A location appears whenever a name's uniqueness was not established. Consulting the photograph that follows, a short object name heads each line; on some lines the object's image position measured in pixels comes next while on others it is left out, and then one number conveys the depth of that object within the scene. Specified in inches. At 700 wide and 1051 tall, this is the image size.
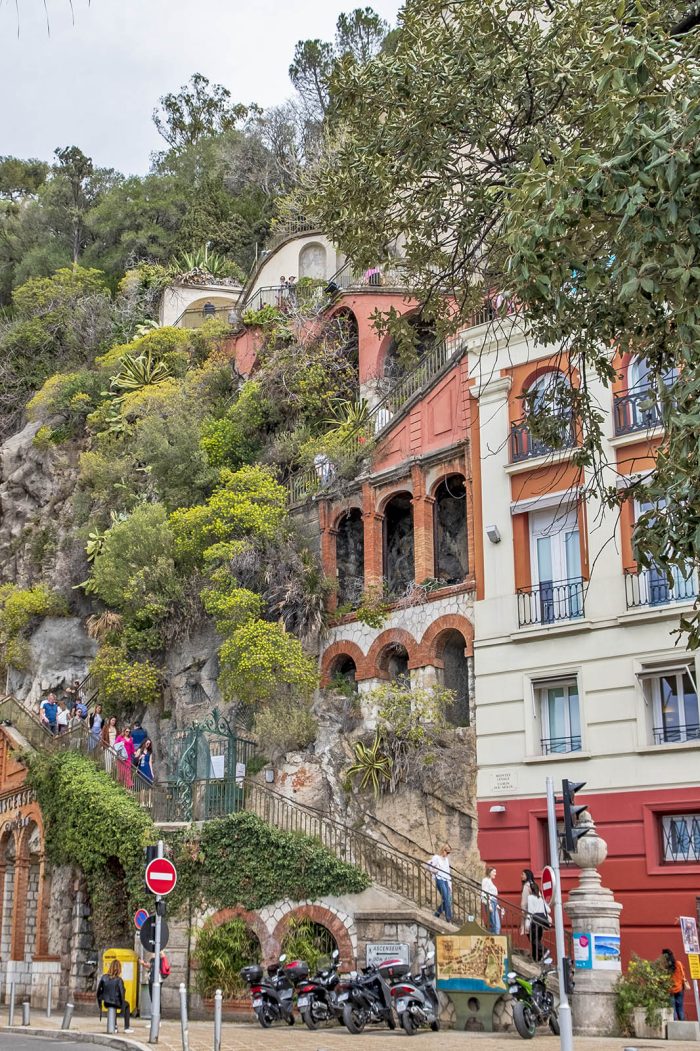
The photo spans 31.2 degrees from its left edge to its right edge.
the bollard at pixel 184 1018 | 634.2
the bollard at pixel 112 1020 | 793.6
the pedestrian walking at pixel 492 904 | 834.2
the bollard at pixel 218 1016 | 604.4
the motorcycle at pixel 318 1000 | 780.0
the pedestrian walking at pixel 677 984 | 729.0
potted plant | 705.6
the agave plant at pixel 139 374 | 1572.3
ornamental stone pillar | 720.3
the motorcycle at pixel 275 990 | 810.8
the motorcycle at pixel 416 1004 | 729.6
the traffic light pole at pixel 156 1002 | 697.6
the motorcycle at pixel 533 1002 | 705.0
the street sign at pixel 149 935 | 699.4
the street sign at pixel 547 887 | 717.9
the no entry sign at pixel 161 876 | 700.0
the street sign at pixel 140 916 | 863.7
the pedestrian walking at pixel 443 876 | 842.2
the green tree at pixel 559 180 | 383.6
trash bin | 933.2
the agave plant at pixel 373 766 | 1002.1
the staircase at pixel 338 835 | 871.7
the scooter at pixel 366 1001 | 753.6
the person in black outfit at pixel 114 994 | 824.9
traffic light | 590.9
